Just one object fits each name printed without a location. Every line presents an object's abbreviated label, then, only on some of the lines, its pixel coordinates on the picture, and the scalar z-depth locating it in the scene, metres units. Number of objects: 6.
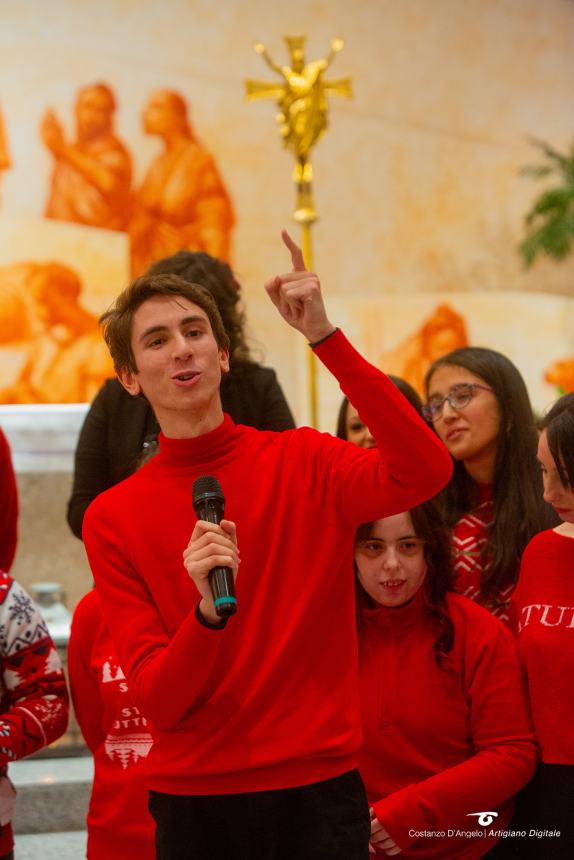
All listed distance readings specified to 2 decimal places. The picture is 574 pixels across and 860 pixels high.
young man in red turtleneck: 3.75
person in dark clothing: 6.50
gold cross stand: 13.58
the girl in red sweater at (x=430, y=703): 5.06
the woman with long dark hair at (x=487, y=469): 5.94
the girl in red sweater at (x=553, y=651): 5.08
